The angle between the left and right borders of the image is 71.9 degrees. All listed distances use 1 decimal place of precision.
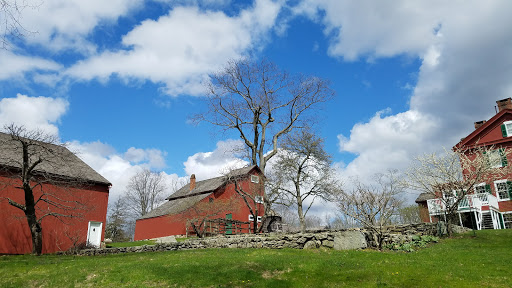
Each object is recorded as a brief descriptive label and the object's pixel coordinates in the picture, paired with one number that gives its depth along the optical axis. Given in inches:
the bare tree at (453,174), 718.6
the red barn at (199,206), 1116.5
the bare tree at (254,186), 968.9
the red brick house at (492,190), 881.5
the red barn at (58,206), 823.7
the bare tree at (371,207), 624.4
